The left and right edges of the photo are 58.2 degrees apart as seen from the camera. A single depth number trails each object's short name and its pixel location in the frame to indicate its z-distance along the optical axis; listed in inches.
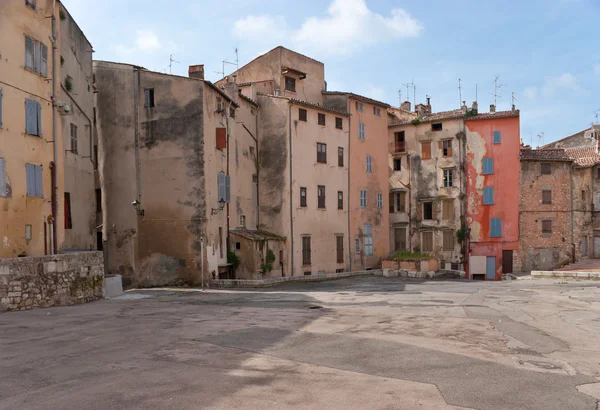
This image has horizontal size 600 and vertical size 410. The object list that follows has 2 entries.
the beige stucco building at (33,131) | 836.0
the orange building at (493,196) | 1939.0
